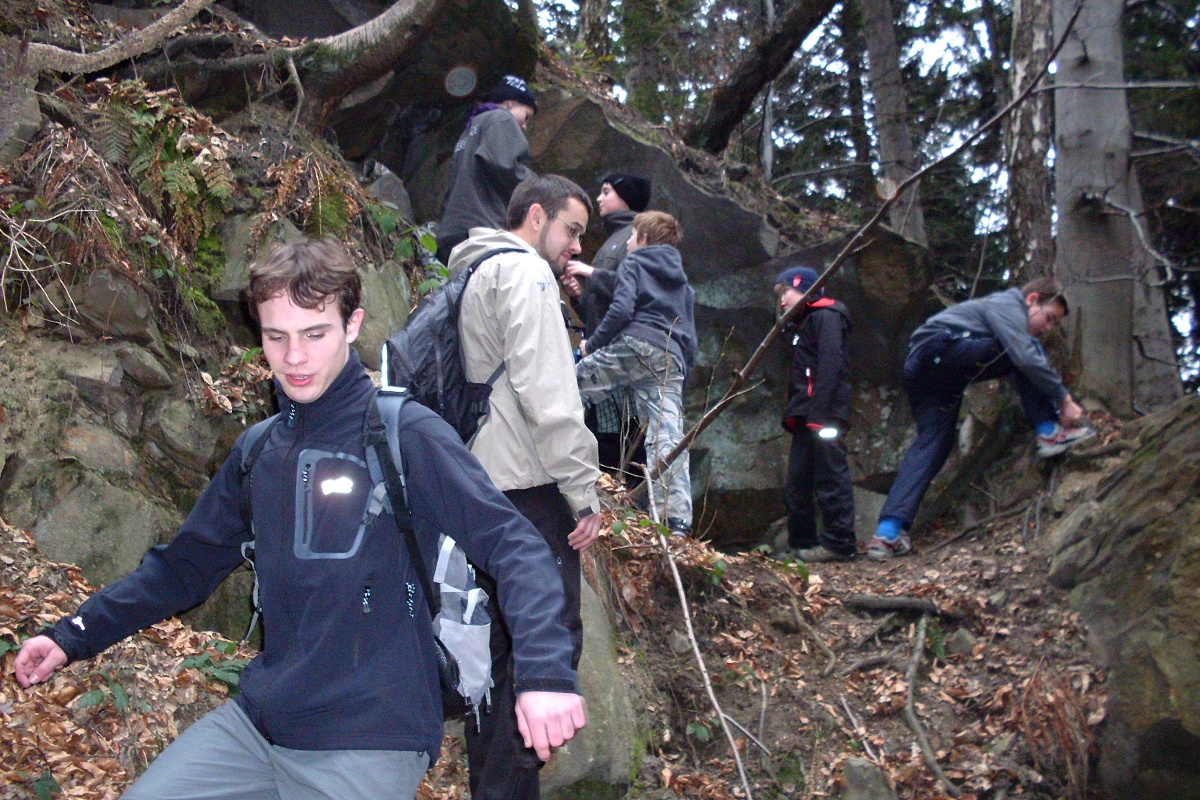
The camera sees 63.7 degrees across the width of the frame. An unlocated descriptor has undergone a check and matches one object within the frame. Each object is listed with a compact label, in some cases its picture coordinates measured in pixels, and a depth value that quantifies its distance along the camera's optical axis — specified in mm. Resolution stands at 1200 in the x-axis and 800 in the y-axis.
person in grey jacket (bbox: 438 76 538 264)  5543
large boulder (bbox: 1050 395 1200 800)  5047
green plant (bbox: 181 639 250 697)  4070
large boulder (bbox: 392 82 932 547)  9500
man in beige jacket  3318
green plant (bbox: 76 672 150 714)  3562
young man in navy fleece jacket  2240
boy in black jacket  7617
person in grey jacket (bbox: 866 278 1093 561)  7141
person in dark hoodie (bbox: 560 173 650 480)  6727
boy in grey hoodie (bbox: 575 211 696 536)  6324
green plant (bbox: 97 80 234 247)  5734
